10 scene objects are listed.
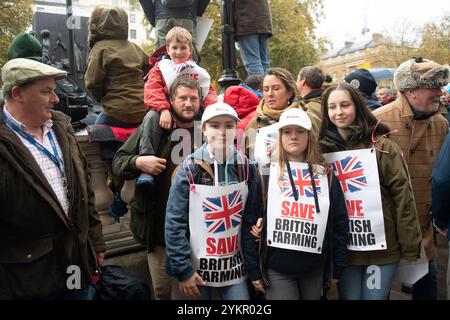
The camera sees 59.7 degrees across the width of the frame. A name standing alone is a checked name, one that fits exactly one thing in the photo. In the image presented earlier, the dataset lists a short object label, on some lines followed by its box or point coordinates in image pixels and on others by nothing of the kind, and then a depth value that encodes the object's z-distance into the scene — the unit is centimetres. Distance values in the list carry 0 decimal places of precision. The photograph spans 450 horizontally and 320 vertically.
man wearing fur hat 307
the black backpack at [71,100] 367
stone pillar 366
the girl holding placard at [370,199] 256
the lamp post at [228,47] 518
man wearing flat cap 208
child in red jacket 284
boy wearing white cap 244
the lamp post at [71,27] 572
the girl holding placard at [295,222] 242
